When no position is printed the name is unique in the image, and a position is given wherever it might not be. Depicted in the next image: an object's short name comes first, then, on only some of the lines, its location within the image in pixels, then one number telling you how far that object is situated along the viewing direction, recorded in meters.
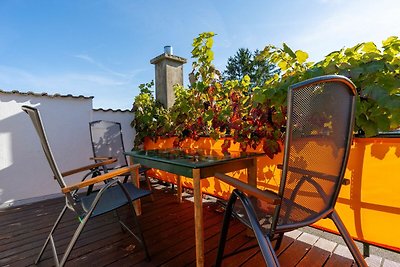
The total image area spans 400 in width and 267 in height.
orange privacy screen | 1.57
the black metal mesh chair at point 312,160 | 0.93
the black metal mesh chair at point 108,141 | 3.30
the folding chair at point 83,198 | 1.42
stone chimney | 4.44
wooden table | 1.54
